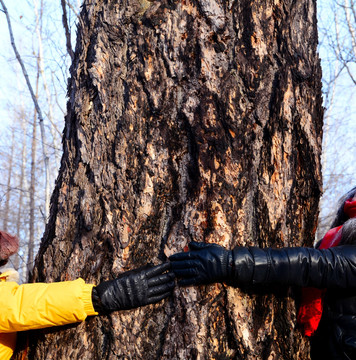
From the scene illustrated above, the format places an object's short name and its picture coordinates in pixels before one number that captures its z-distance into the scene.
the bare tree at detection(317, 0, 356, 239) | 10.57
